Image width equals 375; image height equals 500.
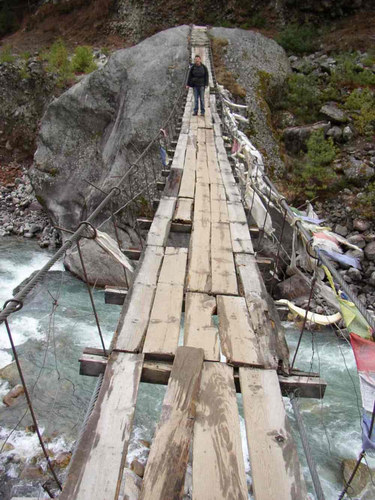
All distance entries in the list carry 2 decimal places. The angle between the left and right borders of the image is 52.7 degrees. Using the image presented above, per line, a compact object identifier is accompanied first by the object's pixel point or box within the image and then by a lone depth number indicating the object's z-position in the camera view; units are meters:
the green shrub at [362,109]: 11.86
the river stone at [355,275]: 8.80
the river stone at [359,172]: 10.87
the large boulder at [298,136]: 11.75
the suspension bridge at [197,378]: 1.62
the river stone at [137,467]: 4.29
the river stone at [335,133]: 11.84
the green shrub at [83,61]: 15.15
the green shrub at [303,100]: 12.48
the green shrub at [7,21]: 20.11
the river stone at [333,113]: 12.12
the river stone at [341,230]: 9.95
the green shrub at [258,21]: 16.62
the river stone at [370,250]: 9.10
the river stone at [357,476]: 4.71
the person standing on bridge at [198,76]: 8.30
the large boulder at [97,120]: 10.39
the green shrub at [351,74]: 13.00
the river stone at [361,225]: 9.84
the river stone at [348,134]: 11.75
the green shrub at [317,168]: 10.88
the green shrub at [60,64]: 15.32
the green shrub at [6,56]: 16.56
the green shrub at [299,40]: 14.90
